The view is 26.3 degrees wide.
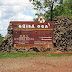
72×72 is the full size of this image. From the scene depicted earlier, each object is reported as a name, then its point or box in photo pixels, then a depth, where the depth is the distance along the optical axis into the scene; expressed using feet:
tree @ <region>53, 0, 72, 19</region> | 64.85
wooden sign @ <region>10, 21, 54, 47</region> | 40.81
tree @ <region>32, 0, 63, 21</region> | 63.49
